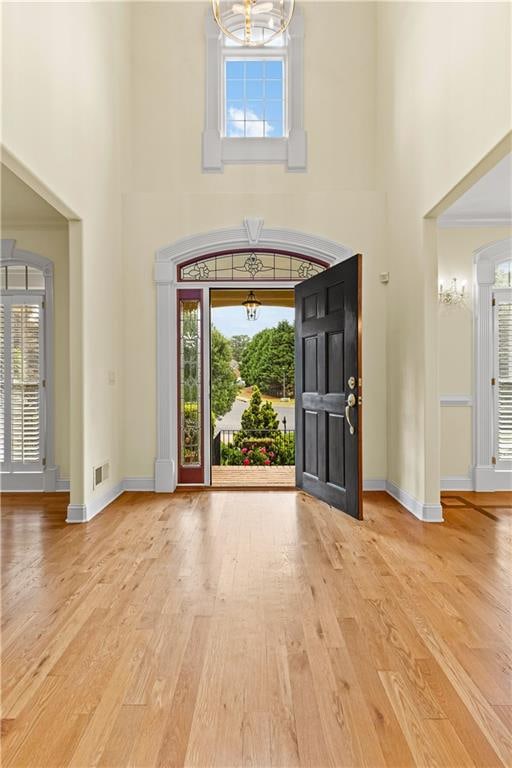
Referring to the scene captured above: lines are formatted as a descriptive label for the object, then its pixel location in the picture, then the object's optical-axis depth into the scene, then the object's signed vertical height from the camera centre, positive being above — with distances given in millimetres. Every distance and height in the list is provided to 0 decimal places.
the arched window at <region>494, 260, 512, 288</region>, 6035 +1168
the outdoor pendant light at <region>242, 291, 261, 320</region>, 8547 +1247
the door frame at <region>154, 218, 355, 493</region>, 6000 +1260
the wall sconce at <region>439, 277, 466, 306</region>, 5945 +954
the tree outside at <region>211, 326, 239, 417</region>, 11148 +71
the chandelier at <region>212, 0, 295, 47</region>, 5807 +4105
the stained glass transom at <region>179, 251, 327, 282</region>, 6195 +1287
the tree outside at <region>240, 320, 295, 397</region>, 11542 +457
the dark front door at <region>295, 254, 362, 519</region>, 4809 -58
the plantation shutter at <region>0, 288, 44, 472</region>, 5953 -3
